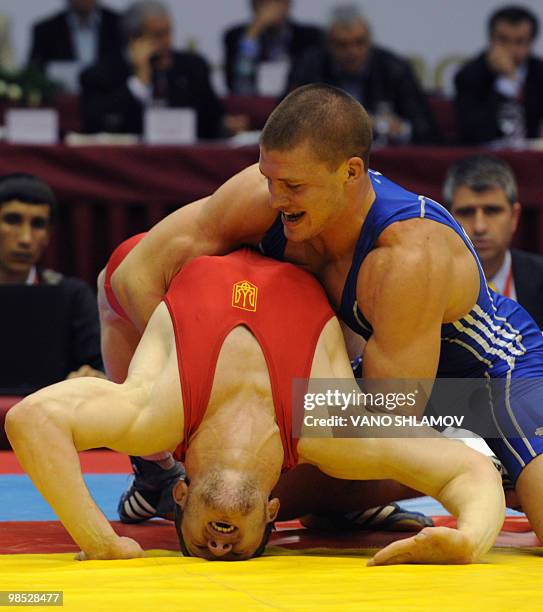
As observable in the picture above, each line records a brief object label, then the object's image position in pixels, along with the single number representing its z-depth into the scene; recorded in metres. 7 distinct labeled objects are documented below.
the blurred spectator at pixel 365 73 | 12.97
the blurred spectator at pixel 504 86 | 12.80
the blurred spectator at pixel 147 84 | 12.87
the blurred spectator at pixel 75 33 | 15.15
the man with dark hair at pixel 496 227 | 9.89
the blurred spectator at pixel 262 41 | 14.77
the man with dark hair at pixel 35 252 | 10.09
